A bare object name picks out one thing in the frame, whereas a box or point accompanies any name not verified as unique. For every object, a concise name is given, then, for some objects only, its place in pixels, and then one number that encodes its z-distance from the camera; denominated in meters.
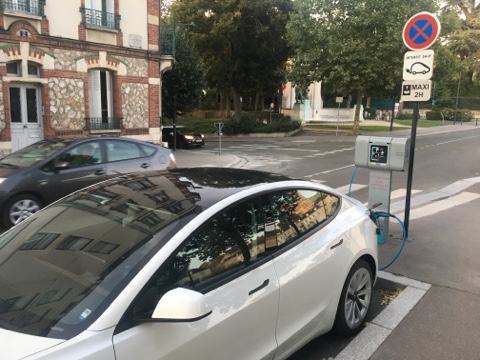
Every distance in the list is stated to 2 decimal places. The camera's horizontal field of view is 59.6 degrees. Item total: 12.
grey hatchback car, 6.71
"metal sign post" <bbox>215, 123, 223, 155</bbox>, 17.85
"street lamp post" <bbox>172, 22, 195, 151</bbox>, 22.61
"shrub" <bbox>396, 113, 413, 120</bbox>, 53.36
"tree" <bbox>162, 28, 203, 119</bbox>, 27.28
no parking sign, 5.50
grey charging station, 5.33
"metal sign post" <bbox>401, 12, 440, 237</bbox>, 5.56
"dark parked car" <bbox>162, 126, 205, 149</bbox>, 24.08
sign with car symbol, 5.59
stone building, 13.91
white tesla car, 1.97
